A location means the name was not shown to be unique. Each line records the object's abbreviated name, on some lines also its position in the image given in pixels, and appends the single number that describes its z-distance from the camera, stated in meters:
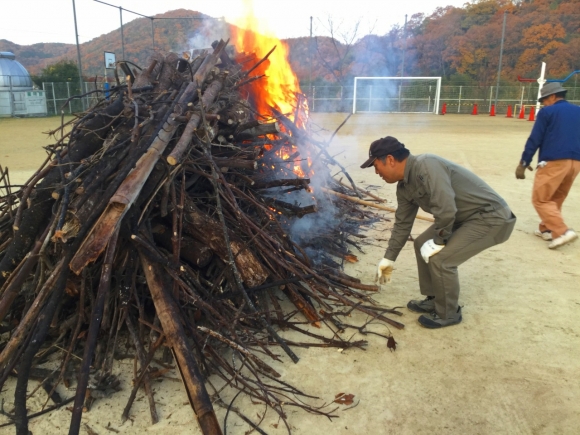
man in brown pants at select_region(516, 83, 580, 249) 5.54
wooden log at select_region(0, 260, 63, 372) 2.77
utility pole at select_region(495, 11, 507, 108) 27.62
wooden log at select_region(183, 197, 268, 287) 3.60
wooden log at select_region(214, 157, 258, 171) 4.07
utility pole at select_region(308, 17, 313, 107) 27.11
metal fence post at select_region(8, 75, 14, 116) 25.35
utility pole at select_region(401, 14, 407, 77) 27.66
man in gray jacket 3.57
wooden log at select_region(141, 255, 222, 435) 2.49
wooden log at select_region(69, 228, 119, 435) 2.42
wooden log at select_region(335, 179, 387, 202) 7.45
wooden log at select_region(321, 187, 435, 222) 6.66
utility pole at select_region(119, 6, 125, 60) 21.24
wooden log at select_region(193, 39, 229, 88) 4.79
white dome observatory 25.66
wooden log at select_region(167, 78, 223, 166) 3.63
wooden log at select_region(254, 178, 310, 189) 4.56
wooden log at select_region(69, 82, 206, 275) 2.91
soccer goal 31.02
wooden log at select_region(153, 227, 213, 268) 3.56
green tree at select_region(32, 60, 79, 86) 28.72
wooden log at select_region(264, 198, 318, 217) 4.51
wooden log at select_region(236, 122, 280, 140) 4.91
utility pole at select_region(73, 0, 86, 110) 18.84
